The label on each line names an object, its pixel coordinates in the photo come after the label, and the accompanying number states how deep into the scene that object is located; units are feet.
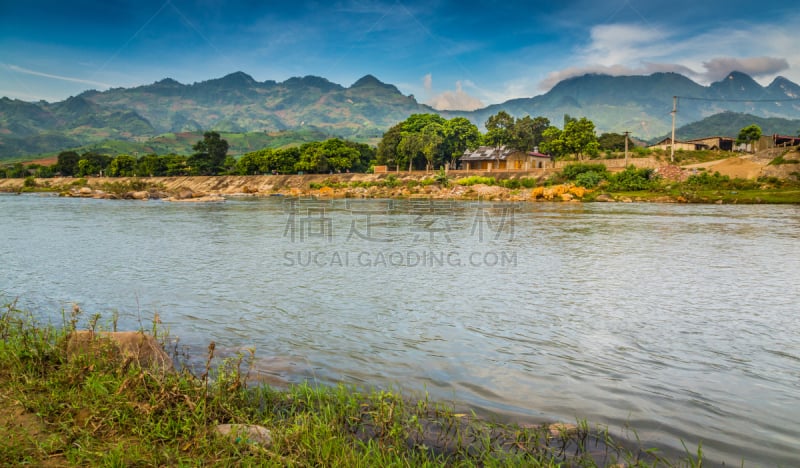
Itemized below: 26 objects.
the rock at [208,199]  247.99
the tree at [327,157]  388.16
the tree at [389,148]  374.41
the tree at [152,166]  437.58
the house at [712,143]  352.55
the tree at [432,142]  340.18
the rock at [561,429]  18.79
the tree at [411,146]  343.26
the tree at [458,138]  363.15
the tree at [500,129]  330.95
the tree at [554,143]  305.53
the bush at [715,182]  206.93
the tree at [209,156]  427.33
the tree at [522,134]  330.75
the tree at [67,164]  498.69
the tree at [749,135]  332.60
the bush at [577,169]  257.96
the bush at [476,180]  278.87
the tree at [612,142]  365.61
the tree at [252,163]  407.23
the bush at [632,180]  231.50
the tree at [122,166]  460.96
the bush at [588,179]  247.09
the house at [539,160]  364.26
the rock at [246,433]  16.26
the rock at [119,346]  22.44
